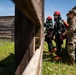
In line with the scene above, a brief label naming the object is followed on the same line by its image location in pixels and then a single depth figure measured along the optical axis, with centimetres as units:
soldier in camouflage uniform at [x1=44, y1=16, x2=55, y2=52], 402
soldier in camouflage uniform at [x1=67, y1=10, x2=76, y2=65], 323
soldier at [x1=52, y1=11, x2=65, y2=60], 362
